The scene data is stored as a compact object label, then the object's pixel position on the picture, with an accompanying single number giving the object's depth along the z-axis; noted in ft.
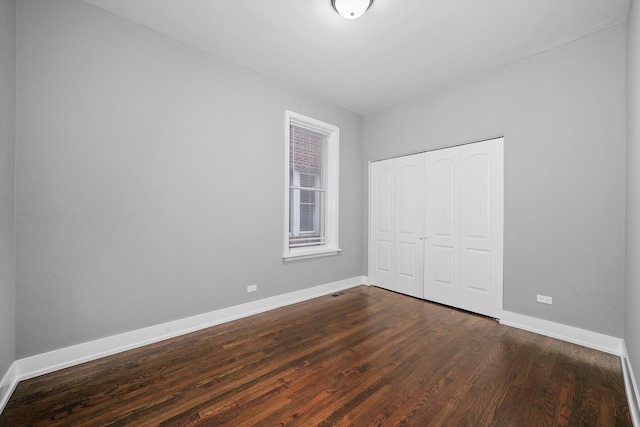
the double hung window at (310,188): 13.01
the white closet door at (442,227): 12.11
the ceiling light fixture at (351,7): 7.36
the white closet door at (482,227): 10.75
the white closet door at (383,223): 14.78
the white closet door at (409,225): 13.50
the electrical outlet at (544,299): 9.40
